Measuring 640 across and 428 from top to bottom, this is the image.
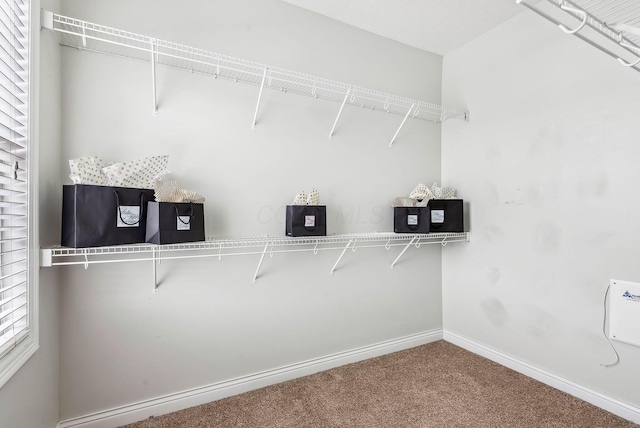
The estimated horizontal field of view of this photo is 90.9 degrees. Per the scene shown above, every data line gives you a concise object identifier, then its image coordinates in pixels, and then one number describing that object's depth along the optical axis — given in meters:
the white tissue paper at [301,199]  1.96
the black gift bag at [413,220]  2.26
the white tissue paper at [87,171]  1.35
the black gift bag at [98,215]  1.31
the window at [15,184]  1.06
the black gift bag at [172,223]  1.44
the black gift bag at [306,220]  1.90
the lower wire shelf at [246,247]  1.44
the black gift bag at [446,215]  2.36
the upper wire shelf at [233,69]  1.51
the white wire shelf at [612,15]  0.97
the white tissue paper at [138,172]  1.44
